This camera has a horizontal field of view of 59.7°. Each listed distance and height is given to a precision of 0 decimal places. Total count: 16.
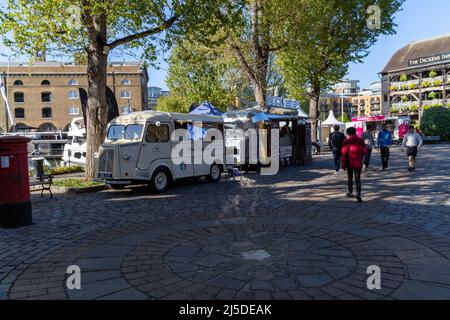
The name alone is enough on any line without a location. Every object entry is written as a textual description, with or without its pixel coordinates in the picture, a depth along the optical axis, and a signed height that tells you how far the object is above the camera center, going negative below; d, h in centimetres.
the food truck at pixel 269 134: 1692 +32
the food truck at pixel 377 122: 3969 +166
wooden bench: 1068 -96
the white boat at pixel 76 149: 2095 -17
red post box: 717 -66
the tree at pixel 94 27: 1153 +370
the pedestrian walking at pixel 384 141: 1547 -12
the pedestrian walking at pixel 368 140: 1575 -6
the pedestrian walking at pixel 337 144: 1493 -18
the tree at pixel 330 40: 2253 +630
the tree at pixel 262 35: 2055 +572
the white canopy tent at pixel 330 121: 3638 +174
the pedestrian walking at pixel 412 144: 1459 -25
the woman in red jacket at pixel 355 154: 905 -35
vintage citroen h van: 1126 -20
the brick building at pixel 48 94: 6506 +899
